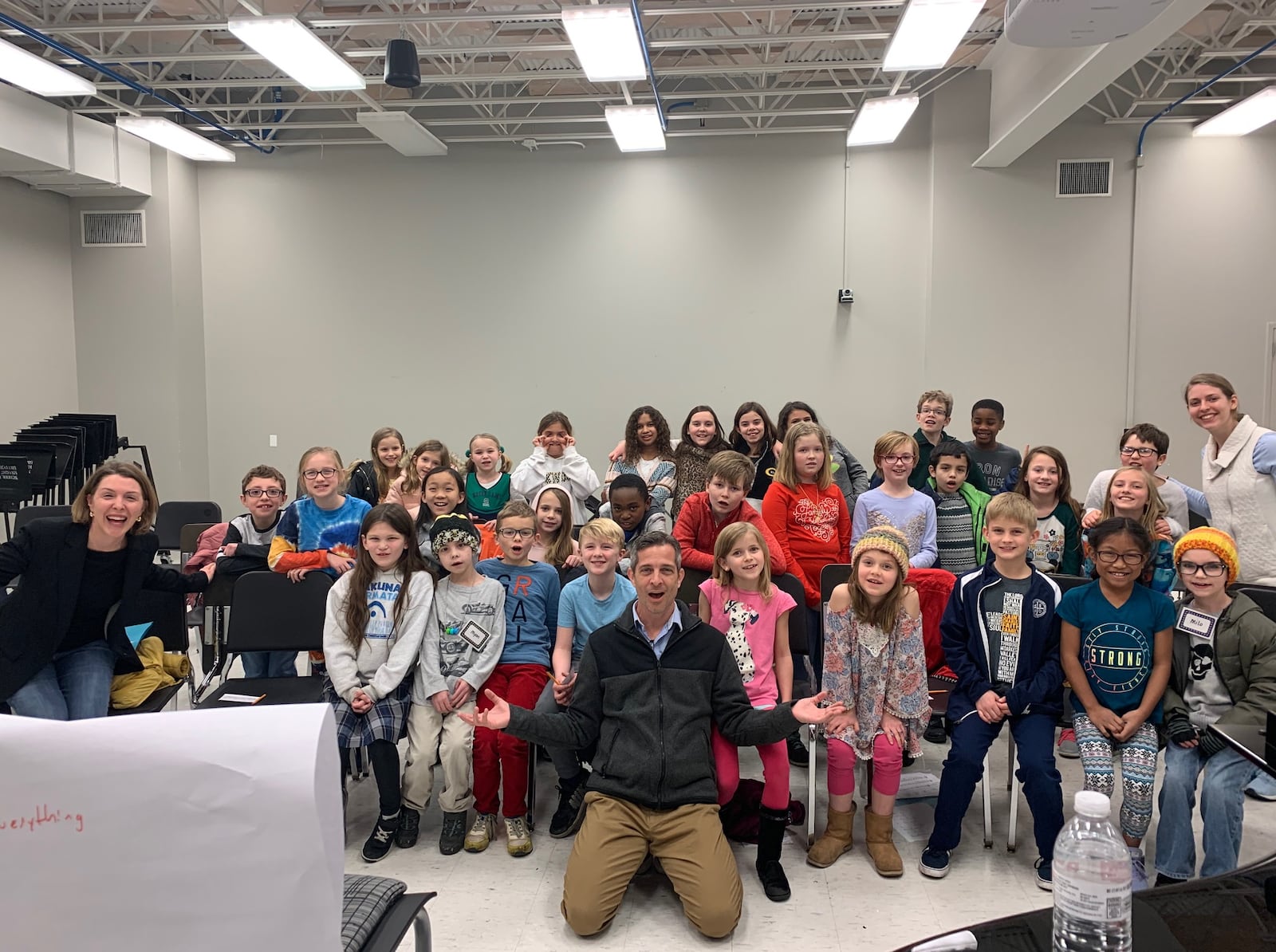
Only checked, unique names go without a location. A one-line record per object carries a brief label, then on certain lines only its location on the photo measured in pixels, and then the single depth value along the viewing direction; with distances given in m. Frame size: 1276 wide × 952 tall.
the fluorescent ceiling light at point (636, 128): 6.55
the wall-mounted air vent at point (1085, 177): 7.58
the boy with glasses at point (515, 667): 3.19
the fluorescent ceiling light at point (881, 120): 6.26
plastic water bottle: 1.30
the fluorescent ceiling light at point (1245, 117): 6.39
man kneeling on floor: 2.64
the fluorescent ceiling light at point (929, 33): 4.71
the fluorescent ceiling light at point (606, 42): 4.72
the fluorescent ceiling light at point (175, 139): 6.73
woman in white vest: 3.79
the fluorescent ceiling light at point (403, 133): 7.02
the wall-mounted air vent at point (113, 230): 8.38
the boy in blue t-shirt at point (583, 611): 3.28
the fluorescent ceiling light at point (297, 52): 4.95
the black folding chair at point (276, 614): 3.59
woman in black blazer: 3.06
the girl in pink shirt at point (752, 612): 3.18
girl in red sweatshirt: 3.96
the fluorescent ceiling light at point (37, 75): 5.45
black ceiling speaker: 5.40
